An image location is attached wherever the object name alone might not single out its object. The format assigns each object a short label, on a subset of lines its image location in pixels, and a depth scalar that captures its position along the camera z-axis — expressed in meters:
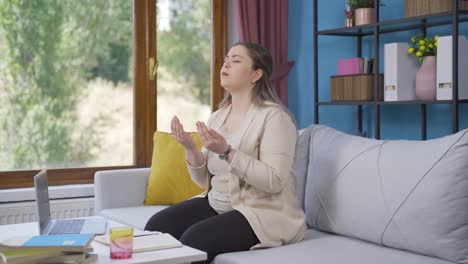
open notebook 1.91
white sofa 2.17
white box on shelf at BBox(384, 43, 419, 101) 3.25
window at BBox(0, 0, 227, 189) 3.67
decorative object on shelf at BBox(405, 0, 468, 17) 3.01
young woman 2.36
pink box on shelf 3.54
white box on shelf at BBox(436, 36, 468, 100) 2.97
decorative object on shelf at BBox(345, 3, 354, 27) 3.61
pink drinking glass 1.79
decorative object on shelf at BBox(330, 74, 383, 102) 3.46
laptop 2.10
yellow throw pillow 3.44
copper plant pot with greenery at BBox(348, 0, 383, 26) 3.50
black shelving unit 2.93
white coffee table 1.78
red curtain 4.16
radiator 3.50
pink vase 3.10
